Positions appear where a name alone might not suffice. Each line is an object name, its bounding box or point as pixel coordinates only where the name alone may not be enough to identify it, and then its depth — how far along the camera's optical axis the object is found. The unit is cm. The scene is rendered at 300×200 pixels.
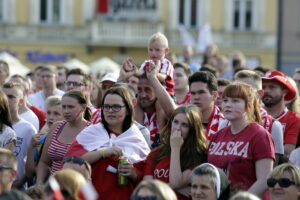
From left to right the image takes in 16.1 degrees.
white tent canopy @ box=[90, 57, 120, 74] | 3048
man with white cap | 1220
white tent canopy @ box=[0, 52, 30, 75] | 2617
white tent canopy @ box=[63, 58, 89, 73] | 3065
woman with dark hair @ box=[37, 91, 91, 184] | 1045
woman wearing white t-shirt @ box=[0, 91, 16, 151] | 1070
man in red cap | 1062
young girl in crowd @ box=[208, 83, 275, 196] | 897
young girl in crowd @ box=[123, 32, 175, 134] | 1072
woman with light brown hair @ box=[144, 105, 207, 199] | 925
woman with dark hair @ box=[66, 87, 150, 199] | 941
